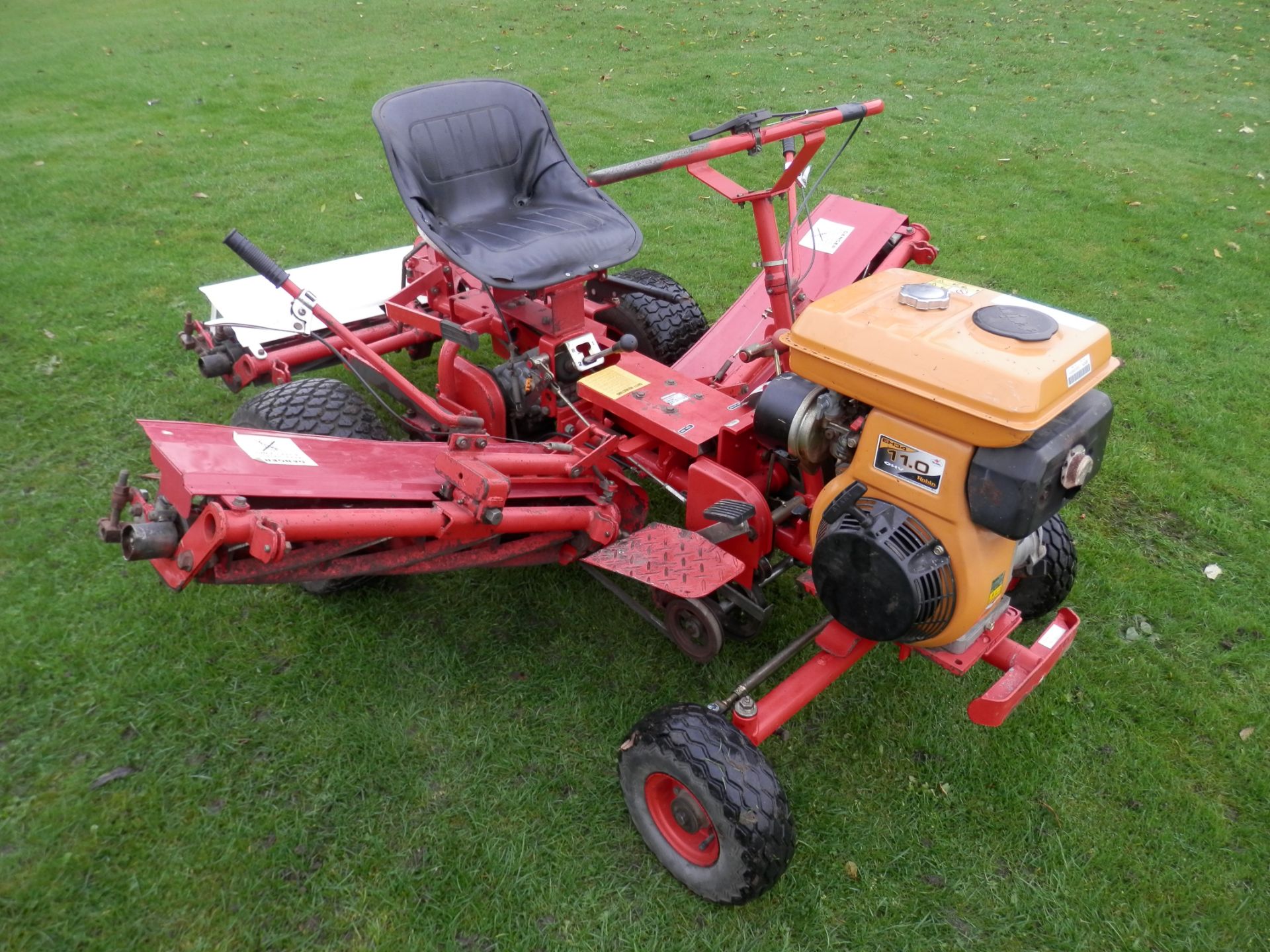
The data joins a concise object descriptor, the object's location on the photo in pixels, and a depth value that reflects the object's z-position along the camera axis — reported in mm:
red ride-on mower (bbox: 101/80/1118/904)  2029
